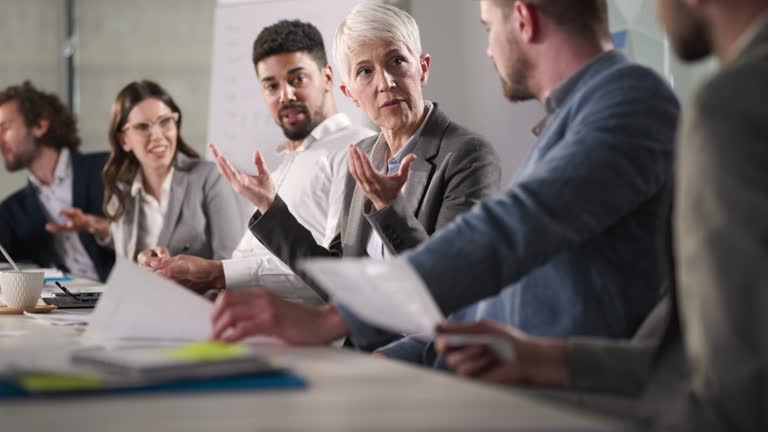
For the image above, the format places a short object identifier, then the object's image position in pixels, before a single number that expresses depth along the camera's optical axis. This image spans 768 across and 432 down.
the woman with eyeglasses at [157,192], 4.44
